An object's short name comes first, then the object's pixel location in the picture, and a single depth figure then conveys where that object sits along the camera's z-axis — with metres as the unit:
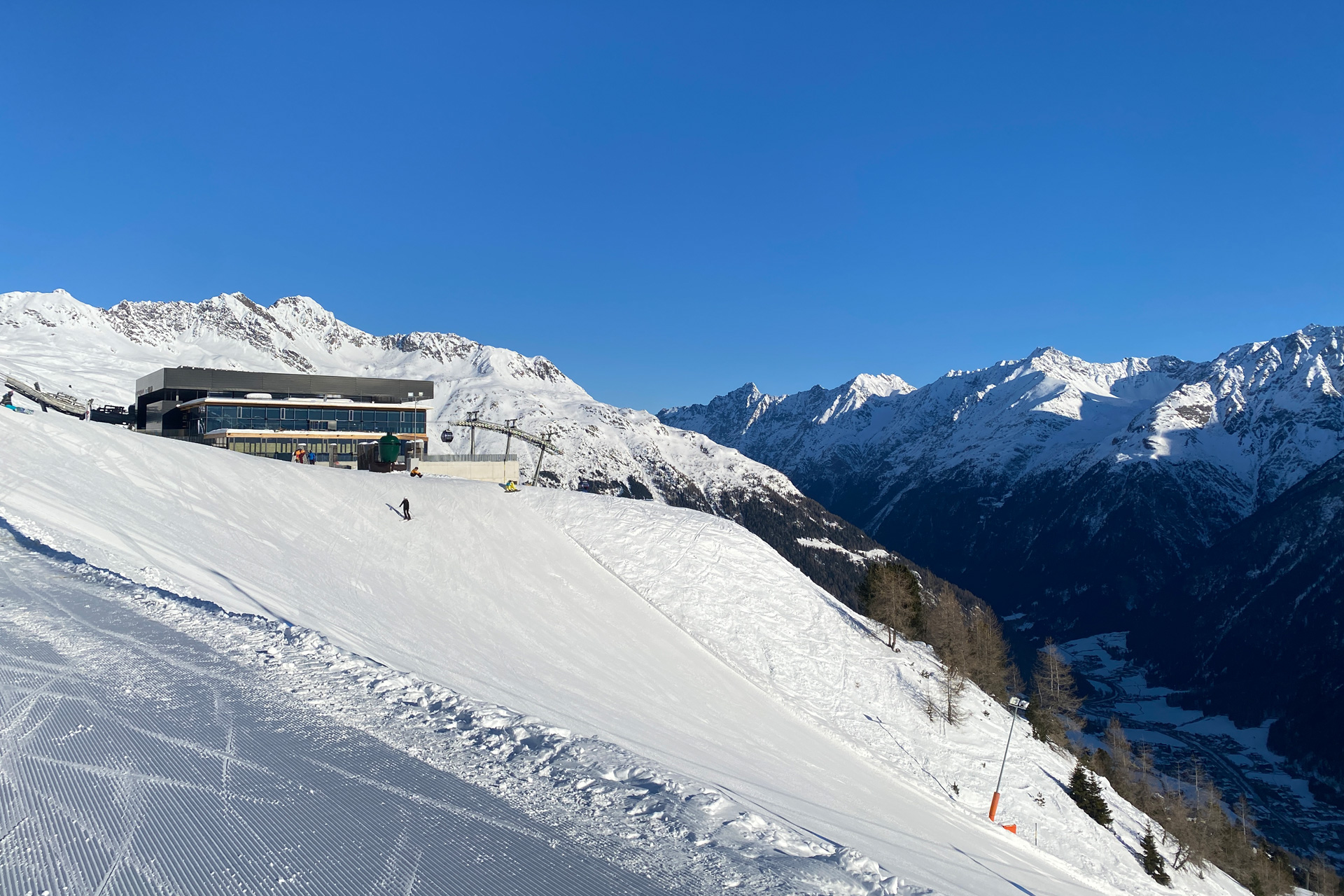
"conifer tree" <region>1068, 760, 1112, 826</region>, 46.94
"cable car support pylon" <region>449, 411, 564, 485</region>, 75.12
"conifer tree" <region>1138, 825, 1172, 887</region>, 45.09
